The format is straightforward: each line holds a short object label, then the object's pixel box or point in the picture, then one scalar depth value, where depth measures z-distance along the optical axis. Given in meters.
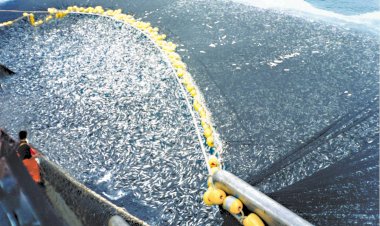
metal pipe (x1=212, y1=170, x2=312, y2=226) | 4.82
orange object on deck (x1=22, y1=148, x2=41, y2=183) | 5.96
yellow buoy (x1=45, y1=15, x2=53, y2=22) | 13.78
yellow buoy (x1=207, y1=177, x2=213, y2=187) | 6.15
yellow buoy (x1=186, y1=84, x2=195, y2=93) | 9.03
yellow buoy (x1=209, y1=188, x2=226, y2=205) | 5.63
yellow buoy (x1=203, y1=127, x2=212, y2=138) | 7.33
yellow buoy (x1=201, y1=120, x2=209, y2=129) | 7.60
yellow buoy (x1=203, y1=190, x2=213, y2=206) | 5.76
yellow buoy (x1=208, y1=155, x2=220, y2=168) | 6.54
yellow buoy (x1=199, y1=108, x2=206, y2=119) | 8.00
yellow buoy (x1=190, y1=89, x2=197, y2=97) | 8.81
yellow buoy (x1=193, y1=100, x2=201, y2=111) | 8.28
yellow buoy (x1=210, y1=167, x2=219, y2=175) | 6.30
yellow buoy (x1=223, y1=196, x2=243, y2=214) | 5.38
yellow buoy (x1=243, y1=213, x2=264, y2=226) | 5.13
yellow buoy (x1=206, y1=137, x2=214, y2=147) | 7.18
